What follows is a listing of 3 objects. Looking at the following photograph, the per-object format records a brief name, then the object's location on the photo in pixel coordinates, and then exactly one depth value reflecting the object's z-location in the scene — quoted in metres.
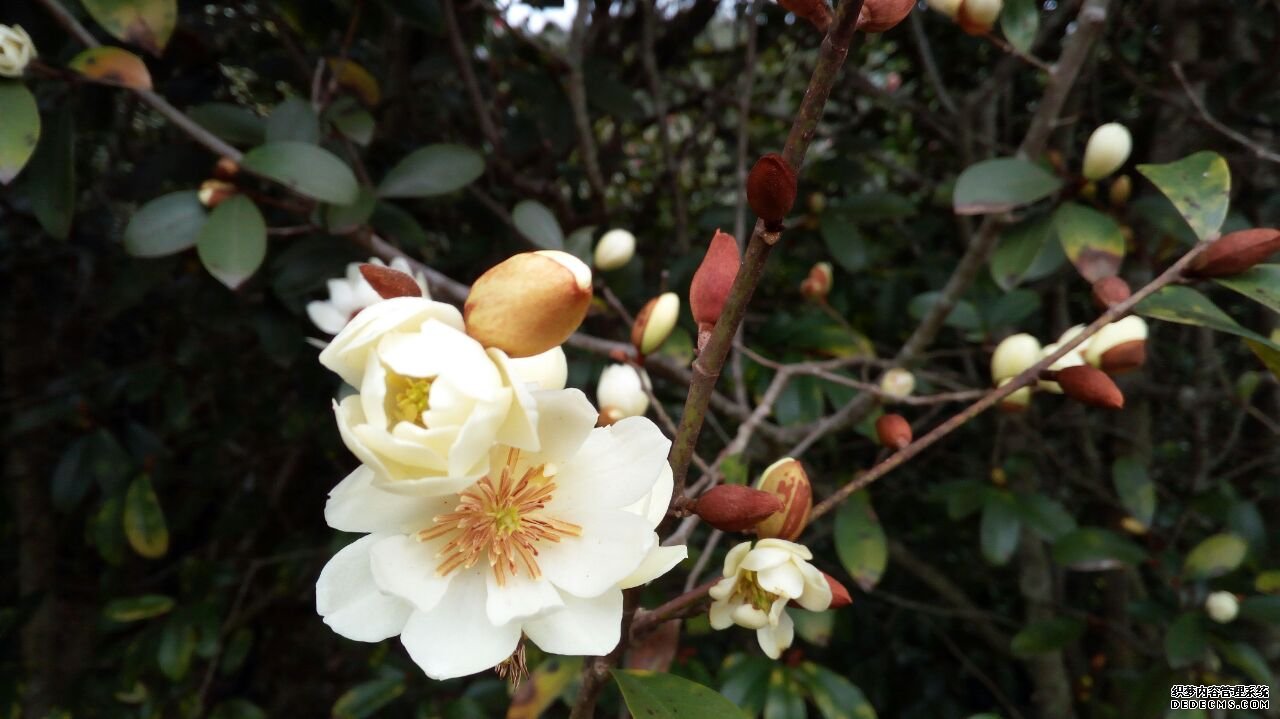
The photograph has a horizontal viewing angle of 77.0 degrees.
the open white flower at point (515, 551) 0.13
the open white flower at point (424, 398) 0.12
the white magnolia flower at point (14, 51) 0.24
